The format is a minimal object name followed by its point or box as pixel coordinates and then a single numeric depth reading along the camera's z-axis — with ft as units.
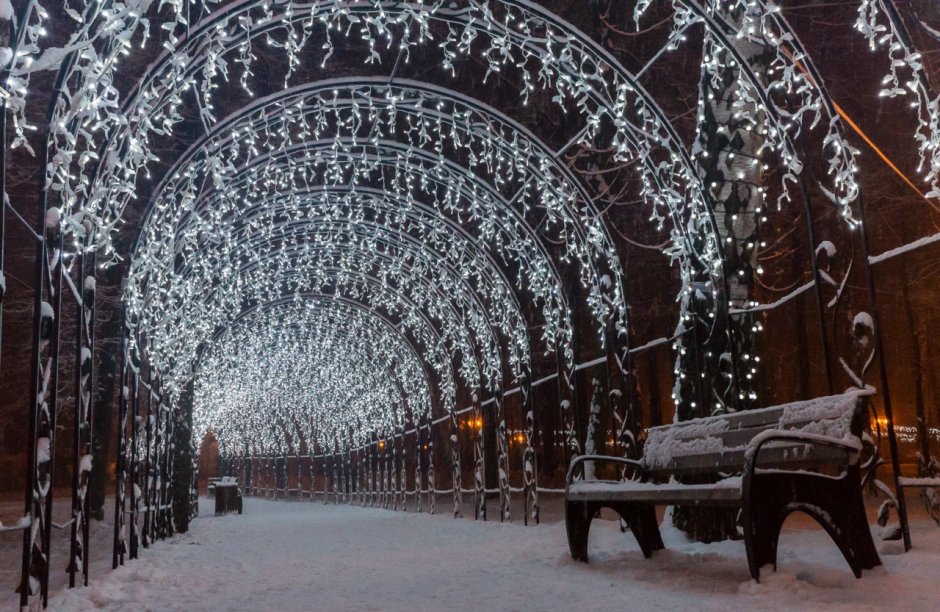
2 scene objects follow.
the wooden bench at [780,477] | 14.19
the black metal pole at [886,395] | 16.44
